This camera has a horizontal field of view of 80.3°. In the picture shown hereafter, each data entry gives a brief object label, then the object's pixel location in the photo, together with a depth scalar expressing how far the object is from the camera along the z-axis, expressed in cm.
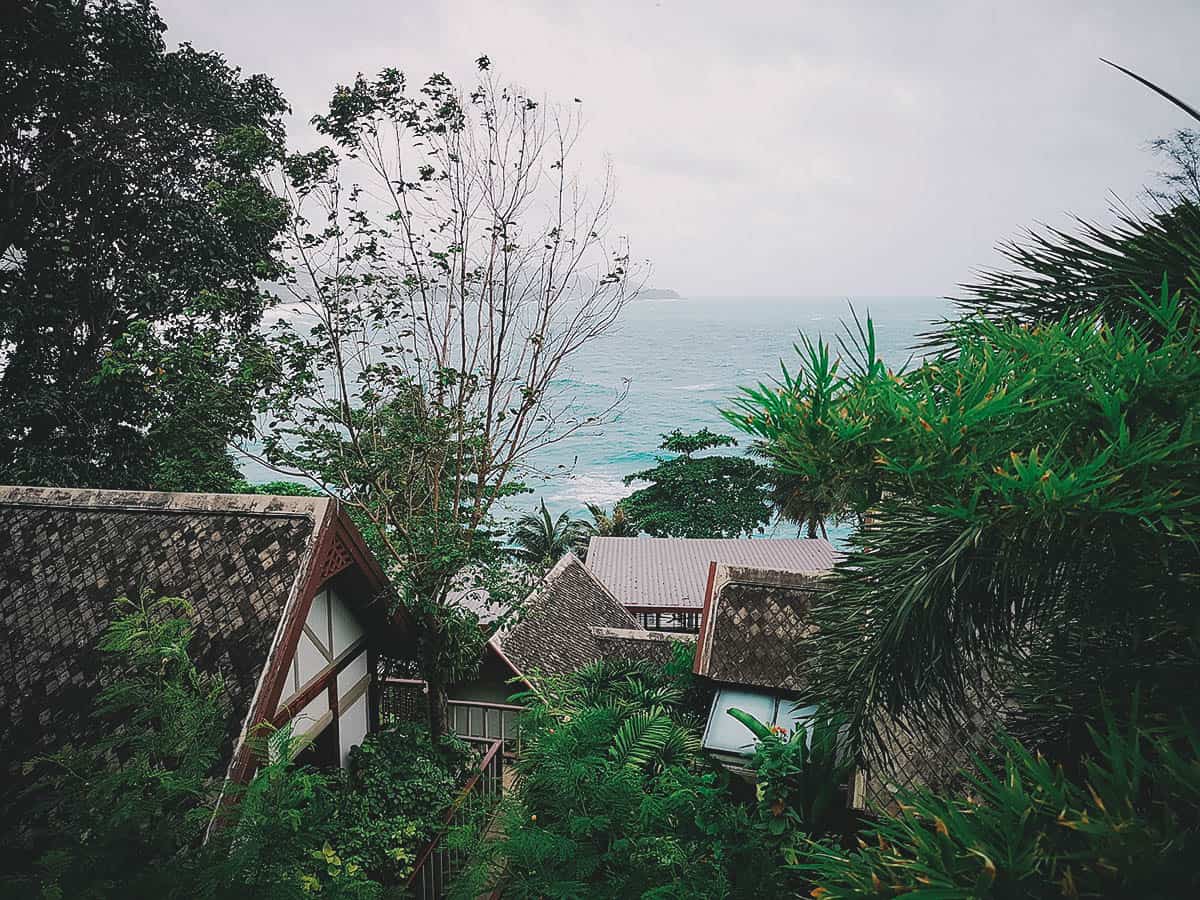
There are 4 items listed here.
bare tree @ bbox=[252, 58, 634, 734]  731
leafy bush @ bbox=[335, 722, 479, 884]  579
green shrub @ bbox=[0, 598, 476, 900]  273
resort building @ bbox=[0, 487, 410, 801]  485
